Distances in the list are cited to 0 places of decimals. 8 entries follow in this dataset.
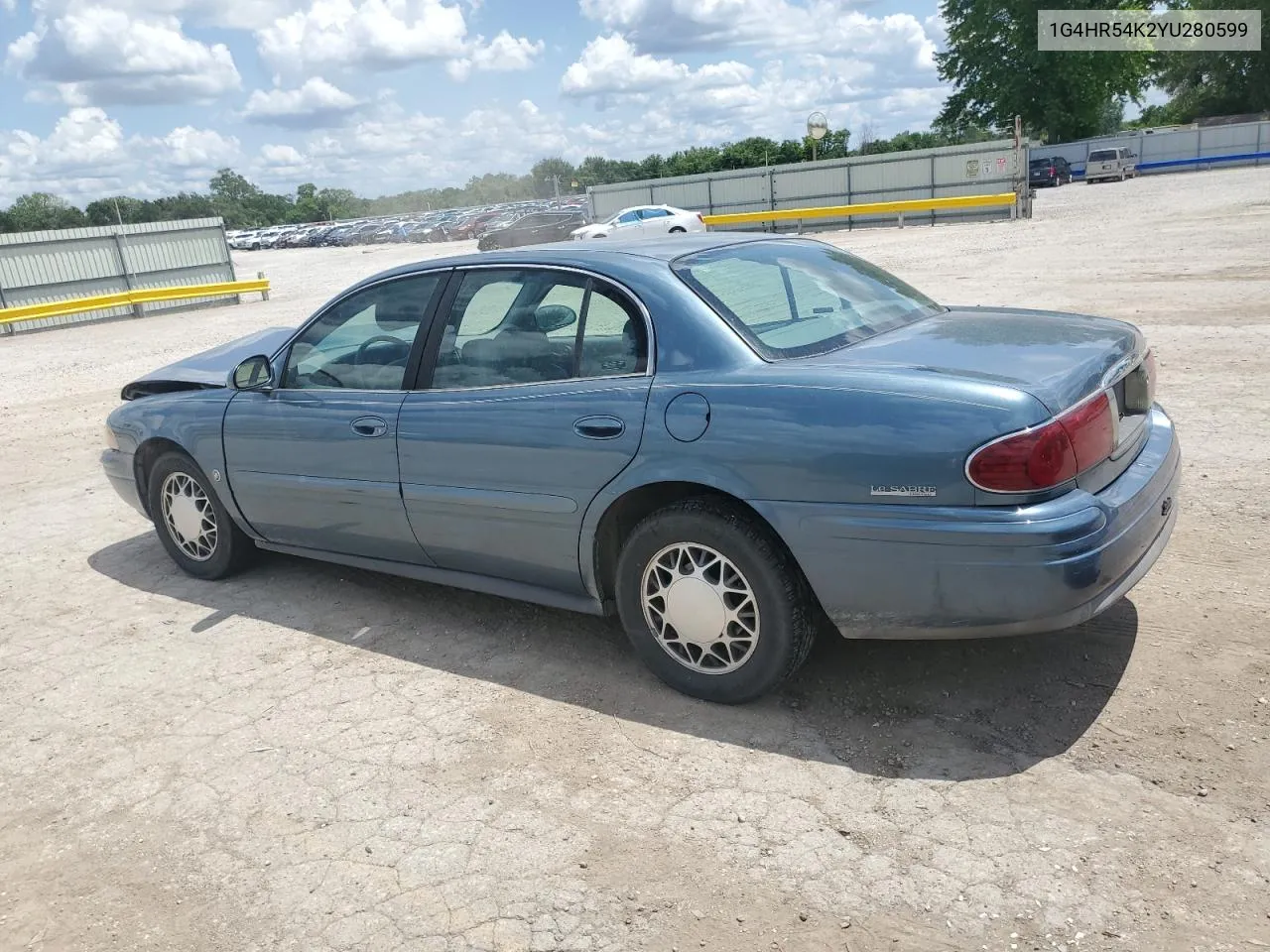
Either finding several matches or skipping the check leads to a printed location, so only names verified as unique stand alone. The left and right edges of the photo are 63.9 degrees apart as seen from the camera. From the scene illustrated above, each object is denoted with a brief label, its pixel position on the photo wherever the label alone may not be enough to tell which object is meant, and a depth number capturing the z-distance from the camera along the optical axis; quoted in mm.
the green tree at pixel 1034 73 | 58781
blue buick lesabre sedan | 3020
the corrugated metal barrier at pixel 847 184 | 31406
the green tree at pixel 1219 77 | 64500
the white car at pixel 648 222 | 29156
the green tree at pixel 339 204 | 107688
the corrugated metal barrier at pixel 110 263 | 23359
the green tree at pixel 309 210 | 107750
